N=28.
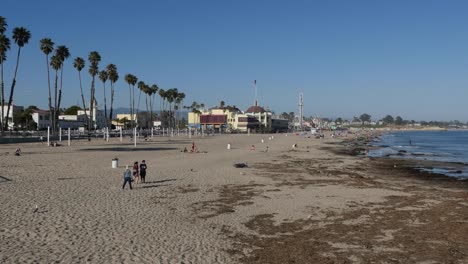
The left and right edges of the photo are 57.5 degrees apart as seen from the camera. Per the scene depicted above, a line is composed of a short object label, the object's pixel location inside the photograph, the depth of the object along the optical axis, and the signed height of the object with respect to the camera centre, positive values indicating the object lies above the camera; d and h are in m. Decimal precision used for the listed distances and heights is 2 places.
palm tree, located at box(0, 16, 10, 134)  63.45 +12.23
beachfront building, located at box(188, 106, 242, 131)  165.25 +1.92
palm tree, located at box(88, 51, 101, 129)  93.88 +14.08
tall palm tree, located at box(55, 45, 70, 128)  79.81 +13.71
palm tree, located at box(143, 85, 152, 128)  134.80 +11.39
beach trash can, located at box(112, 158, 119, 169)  29.07 -2.54
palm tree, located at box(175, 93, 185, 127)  171.12 +11.43
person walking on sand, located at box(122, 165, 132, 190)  20.53 -2.46
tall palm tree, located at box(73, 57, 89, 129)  89.12 +13.10
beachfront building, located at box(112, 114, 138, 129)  161.31 +1.49
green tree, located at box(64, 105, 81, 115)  162.25 +6.05
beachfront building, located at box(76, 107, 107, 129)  144.50 +3.34
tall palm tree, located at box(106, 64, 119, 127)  104.25 +13.02
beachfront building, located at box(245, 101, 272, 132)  174.57 +4.10
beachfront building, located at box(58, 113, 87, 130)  119.24 +1.35
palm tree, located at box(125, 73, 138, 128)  117.19 +12.86
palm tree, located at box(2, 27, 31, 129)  66.75 +14.09
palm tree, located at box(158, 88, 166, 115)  154.35 +12.07
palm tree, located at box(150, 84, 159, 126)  140.10 +12.23
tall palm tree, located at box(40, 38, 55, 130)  74.94 +14.13
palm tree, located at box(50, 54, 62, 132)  80.06 +11.82
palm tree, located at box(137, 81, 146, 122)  133.00 +12.78
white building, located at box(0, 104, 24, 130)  111.74 +4.43
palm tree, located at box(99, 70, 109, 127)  103.00 +12.02
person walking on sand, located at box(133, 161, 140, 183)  23.06 -2.61
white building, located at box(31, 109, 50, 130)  119.00 +2.20
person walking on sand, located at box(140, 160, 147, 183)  22.86 -2.44
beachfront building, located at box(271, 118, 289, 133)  184.38 +0.39
